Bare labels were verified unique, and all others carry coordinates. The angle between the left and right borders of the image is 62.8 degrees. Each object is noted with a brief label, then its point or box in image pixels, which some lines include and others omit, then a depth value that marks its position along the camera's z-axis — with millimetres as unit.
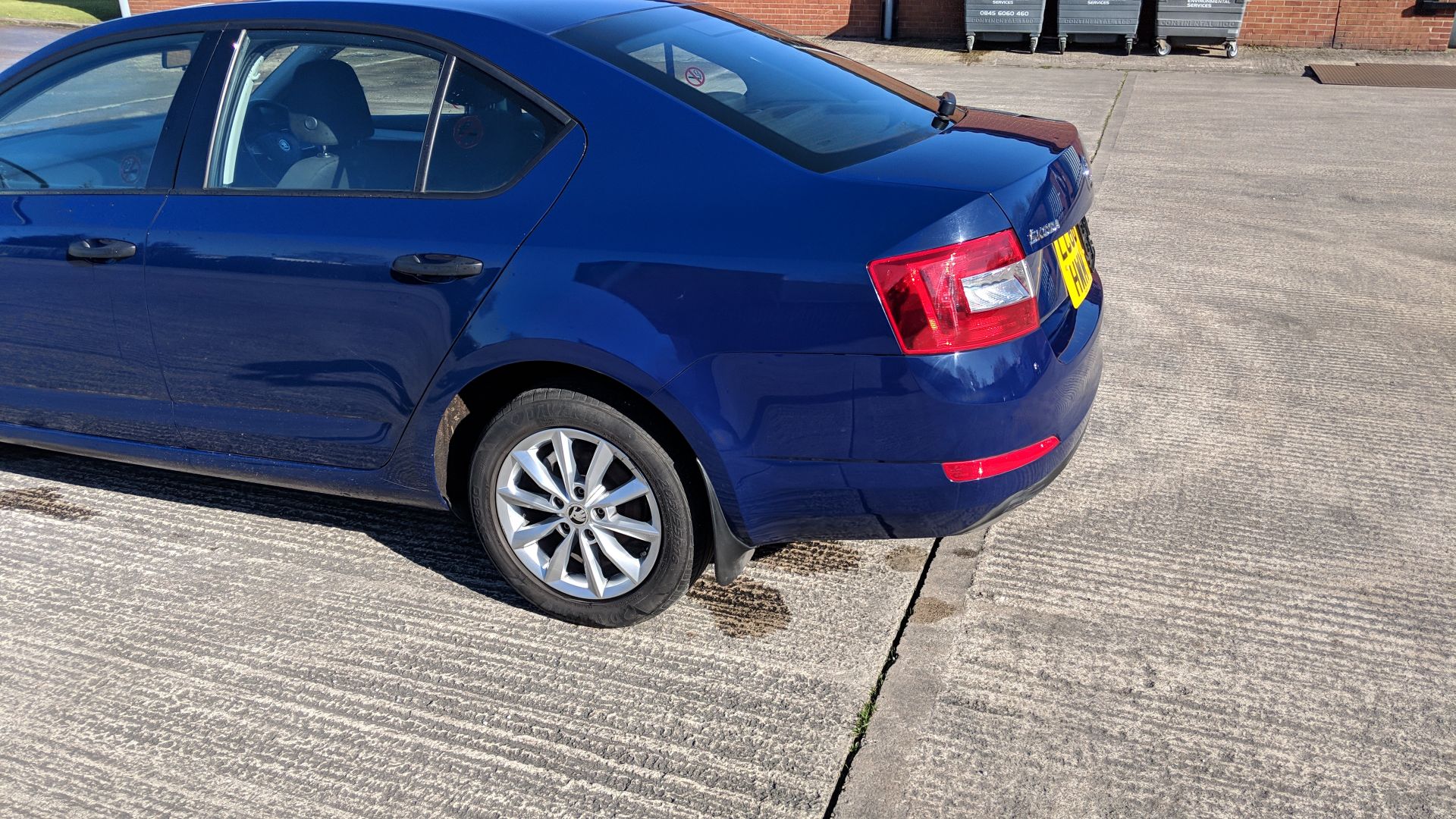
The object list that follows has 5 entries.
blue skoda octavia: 2730
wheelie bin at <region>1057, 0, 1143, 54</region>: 14648
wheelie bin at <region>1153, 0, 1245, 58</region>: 14227
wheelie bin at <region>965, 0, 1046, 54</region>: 15117
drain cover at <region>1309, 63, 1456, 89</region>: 12664
